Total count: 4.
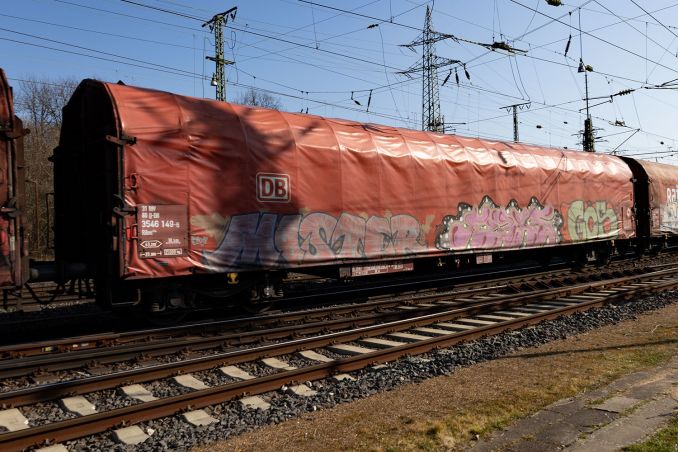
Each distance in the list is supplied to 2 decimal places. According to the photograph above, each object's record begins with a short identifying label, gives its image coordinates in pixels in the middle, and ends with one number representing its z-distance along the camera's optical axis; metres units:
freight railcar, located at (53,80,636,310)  8.26
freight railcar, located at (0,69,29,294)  7.05
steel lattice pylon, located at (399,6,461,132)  35.24
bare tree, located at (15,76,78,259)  26.48
